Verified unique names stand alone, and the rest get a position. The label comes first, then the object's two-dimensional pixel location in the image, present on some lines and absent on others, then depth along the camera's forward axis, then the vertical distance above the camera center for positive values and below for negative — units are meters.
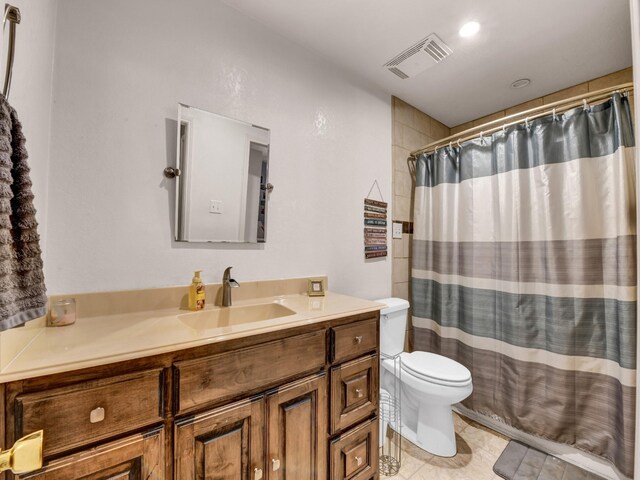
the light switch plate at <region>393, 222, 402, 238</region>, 2.21 +0.15
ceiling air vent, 1.61 +1.21
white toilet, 1.54 -0.80
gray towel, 0.48 +0.01
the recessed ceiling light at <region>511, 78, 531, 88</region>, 1.95 +1.22
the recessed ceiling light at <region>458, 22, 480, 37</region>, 1.47 +1.21
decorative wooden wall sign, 1.97 +0.15
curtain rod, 1.44 +0.85
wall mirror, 1.24 +0.33
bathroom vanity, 0.65 -0.45
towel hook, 0.55 +0.44
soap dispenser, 1.19 -0.21
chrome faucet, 1.27 -0.18
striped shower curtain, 1.43 -0.15
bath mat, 1.47 -1.22
